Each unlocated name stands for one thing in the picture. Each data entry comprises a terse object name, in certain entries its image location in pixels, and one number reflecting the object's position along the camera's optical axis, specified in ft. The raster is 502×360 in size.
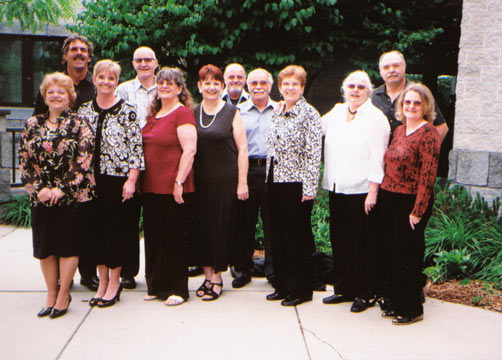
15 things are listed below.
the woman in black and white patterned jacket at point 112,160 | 13.38
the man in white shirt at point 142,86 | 16.08
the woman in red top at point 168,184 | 13.71
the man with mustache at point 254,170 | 15.64
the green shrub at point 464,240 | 16.01
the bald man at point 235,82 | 16.01
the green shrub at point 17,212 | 23.50
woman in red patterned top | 12.16
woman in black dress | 14.26
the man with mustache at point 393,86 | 14.03
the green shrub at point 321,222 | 19.59
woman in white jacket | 13.12
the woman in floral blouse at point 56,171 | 12.67
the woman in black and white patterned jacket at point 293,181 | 13.62
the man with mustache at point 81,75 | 15.24
